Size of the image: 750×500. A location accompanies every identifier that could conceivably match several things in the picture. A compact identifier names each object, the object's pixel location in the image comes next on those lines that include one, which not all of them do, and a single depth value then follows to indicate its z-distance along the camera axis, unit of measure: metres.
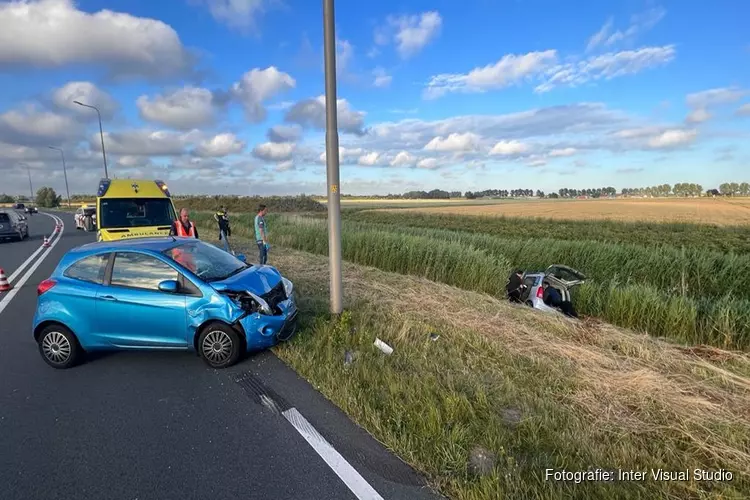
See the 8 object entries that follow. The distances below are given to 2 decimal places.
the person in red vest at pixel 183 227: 9.27
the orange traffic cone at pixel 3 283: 9.30
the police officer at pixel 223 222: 15.73
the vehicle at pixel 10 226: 21.02
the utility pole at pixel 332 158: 5.54
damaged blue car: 4.59
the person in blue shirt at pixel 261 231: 11.71
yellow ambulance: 9.28
